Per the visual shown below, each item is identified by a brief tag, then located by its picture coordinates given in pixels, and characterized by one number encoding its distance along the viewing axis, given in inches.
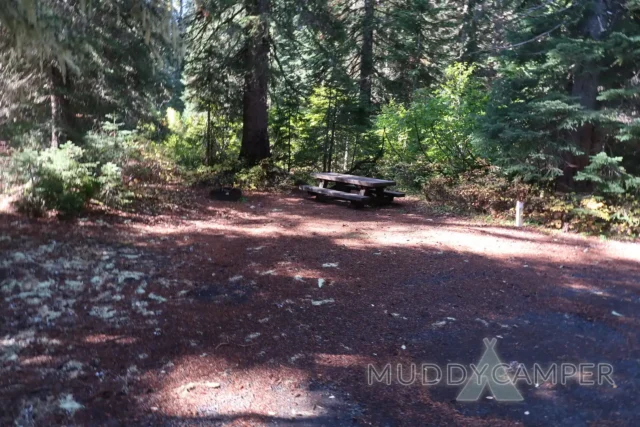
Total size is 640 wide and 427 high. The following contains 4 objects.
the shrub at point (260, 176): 554.6
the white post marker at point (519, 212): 370.0
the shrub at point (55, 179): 327.3
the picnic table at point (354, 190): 464.1
